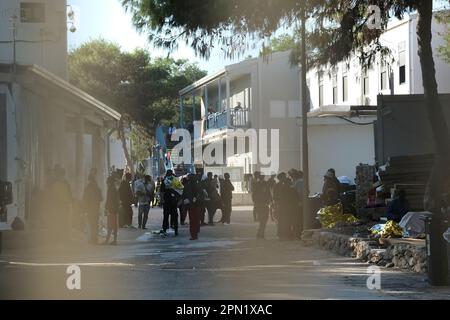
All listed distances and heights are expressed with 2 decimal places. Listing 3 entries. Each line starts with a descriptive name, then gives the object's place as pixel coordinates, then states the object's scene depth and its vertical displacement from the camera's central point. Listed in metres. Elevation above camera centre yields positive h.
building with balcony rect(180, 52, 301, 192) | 40.16 +3.81
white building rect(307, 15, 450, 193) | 33.12 +3.85
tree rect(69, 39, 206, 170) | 49.75 +6.64
